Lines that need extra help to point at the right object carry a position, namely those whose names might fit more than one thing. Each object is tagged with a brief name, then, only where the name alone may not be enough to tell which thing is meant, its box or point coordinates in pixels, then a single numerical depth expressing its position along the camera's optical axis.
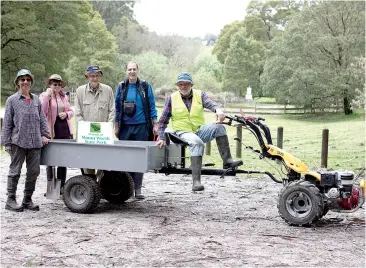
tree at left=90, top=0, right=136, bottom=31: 72.06
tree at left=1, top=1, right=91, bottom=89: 33.47
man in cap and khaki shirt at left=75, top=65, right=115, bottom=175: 7.49
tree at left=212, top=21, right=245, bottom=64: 53.19
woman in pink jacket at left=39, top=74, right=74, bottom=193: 7.72
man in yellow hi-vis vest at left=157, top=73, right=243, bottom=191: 6.66
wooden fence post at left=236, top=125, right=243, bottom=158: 13.82
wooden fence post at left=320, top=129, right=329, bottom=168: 11.66
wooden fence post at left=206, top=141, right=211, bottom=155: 14.53
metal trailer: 6.54
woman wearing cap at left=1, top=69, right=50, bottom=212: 6.85
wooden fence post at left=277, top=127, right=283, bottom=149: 12.99
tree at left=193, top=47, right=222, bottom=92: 47.03
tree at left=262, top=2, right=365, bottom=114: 35.28
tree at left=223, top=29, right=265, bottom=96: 45.47
